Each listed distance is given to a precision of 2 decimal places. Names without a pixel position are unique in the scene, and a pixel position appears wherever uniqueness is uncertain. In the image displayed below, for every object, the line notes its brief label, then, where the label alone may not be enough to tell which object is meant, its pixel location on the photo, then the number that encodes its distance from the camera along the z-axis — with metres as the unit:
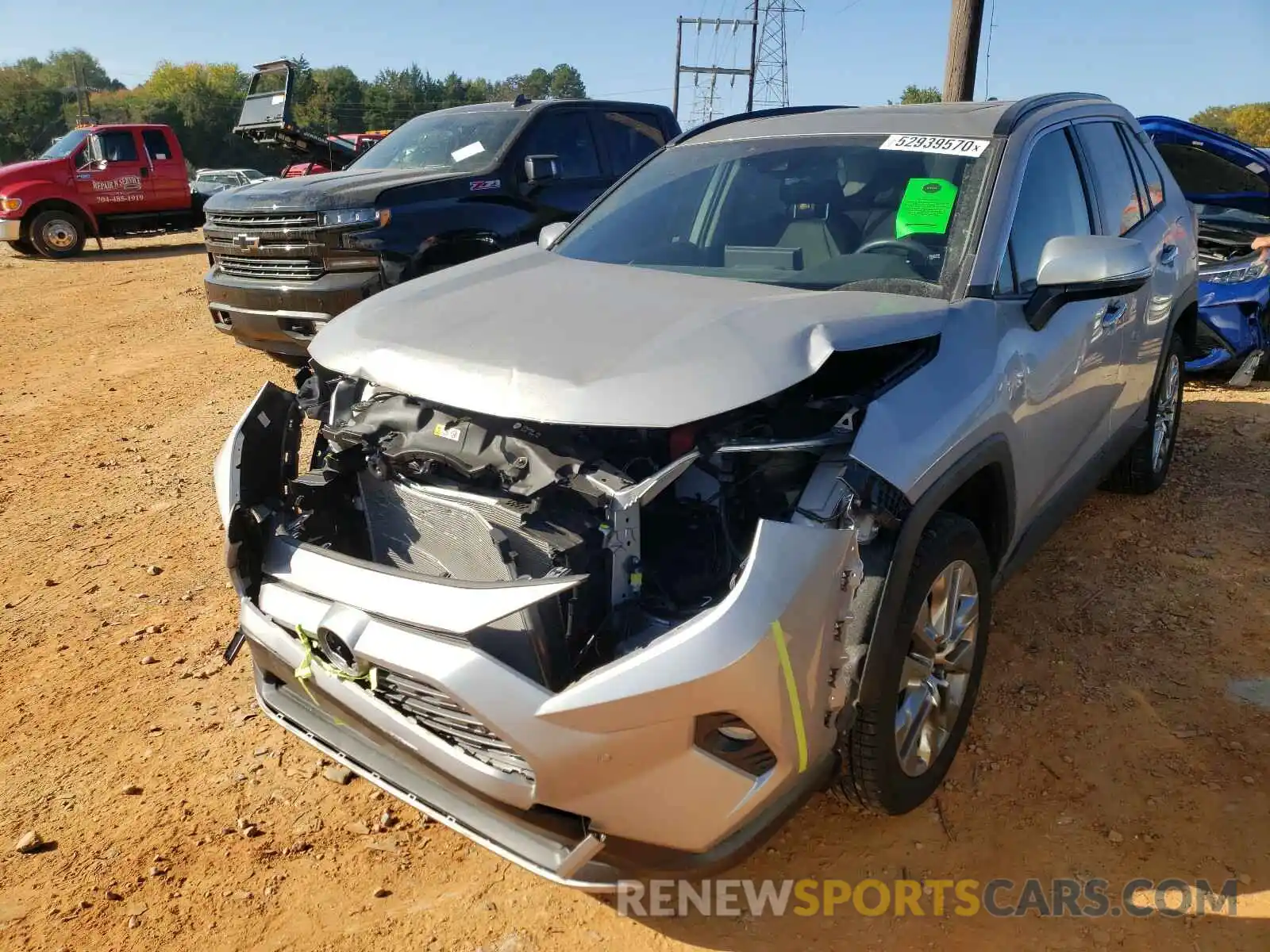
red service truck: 15.28
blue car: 6.63
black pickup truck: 6.37
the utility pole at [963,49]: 8.98
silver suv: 1.98
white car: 26.97
